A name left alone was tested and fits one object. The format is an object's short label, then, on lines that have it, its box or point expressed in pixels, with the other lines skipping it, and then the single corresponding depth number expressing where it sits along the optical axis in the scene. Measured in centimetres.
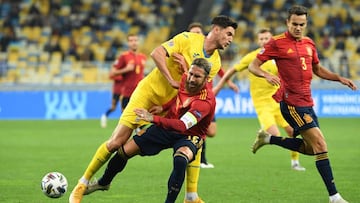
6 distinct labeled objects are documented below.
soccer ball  1862
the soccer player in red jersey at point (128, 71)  3928
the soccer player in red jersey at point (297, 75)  1984
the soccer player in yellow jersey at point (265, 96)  2722
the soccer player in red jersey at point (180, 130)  1691
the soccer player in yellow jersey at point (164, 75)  1878
